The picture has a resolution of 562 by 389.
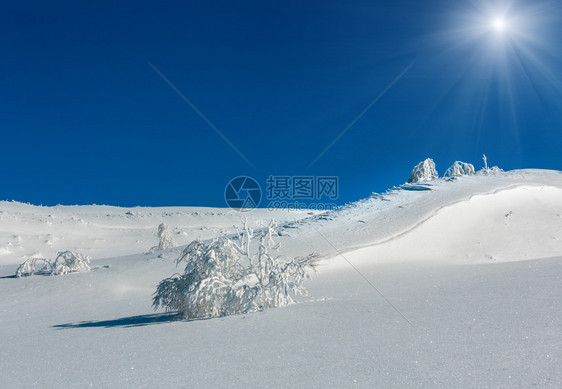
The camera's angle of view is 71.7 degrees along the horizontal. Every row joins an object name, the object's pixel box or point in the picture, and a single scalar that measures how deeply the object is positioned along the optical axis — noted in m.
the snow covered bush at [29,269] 17.14
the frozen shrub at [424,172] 27.45
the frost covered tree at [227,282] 7.81
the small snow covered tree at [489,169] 27.20
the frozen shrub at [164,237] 24.12
